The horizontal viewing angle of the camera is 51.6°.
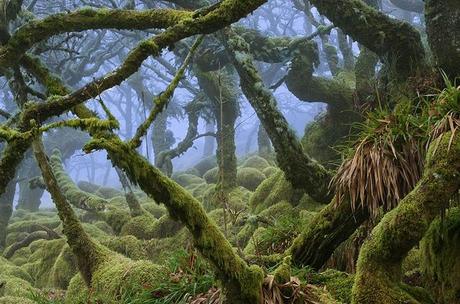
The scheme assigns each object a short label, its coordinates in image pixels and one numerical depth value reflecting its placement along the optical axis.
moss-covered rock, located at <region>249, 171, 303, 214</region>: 9.26
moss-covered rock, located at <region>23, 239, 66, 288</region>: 10.58
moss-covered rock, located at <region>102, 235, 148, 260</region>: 9.10
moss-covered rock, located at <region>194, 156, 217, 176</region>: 28.22
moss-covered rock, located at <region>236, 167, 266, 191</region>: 17.59
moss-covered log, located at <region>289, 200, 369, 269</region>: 4.96
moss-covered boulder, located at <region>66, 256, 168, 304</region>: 4.43
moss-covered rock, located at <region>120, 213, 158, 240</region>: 10.73
